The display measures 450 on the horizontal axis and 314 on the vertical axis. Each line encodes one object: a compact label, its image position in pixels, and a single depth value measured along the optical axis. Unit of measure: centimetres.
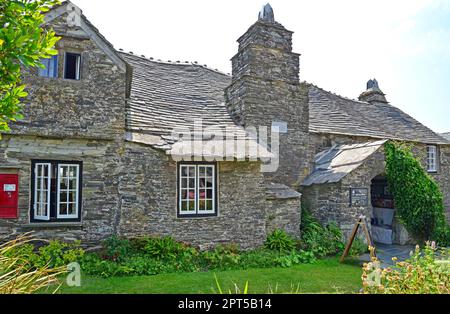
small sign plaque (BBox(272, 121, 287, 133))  1227
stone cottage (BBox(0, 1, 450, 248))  836
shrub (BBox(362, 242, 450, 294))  397
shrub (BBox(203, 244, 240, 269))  873
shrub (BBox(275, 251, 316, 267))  903
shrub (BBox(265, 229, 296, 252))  1007
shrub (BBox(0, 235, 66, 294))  322
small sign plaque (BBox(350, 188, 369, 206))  1084
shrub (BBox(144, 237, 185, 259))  859
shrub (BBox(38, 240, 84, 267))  770
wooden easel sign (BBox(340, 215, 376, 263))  842
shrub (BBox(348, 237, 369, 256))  1008
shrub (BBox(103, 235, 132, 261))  825
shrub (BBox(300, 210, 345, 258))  1018
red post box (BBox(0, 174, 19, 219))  792
